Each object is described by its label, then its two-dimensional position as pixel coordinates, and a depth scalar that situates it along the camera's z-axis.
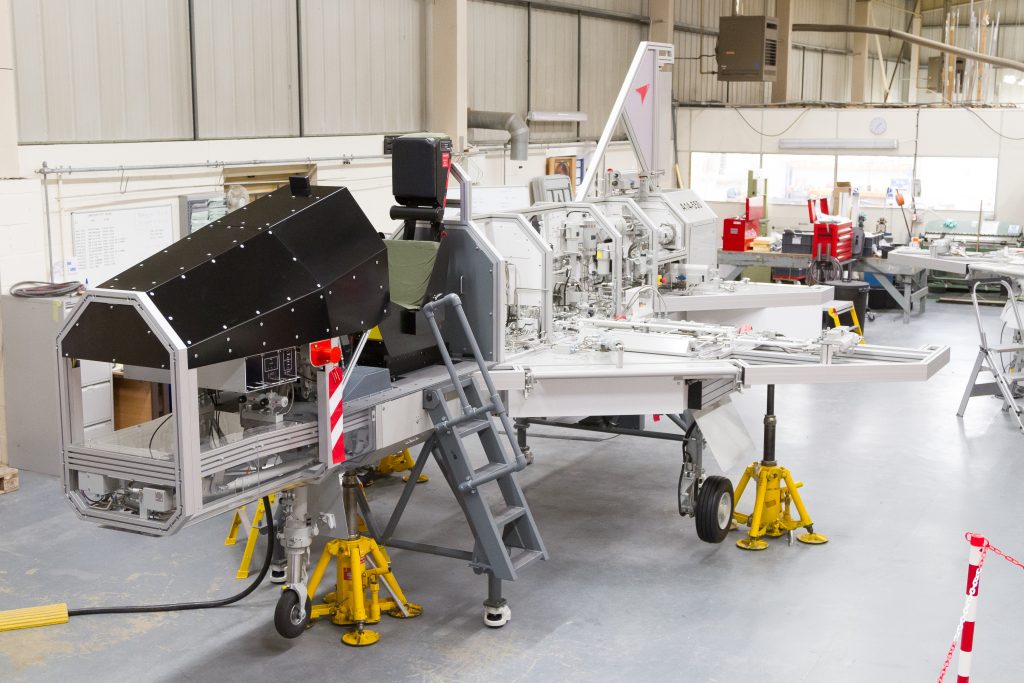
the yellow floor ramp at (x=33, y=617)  5.25
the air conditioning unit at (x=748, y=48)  16.31
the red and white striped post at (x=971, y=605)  3.67
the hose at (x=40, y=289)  7.64
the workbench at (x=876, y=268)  13.03
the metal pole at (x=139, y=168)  7.91
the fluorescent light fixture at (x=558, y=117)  14.37
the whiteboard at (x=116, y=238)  8.23
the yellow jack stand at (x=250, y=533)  5.87
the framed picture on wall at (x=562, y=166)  15.03
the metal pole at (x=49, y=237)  7.87
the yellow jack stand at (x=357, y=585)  5.14
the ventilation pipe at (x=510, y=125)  12.99
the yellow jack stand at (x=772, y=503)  6.28
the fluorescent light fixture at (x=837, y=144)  15.26
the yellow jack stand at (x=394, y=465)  7.68
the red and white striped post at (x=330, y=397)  4.48
